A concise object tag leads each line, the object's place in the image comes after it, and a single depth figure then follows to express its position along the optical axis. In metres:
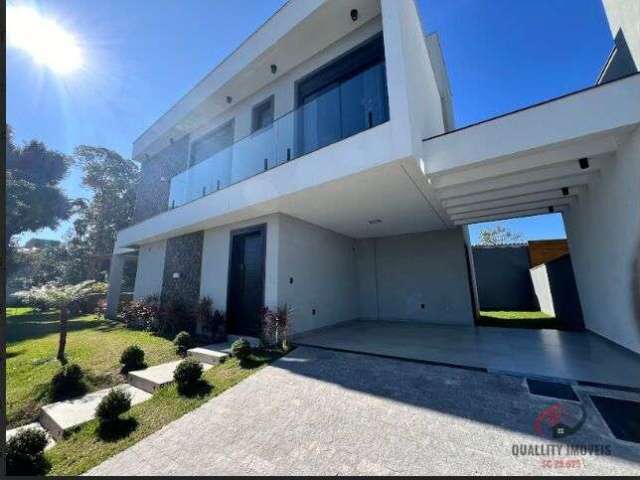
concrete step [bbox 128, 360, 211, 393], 4.45
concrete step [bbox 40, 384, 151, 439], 3.38
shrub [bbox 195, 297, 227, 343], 7.54
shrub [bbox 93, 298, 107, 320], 13.26
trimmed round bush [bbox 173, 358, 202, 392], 4.24
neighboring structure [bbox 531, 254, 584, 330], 7.78
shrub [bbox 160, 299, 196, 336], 8.57
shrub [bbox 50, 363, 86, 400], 4.29
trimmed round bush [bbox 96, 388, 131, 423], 3.36
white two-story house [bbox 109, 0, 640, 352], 4.52
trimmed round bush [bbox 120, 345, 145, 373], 5.33
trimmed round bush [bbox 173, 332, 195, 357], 6.36
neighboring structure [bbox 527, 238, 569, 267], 12.38
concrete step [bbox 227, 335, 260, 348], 6.71
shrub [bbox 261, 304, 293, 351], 6.29
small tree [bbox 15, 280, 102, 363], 6.63
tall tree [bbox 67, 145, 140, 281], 24.08
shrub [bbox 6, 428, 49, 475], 2.49
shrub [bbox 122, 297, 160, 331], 9.38
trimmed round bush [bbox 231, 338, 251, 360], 5.32
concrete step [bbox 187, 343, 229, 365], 5.60
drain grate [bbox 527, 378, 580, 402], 3.22
